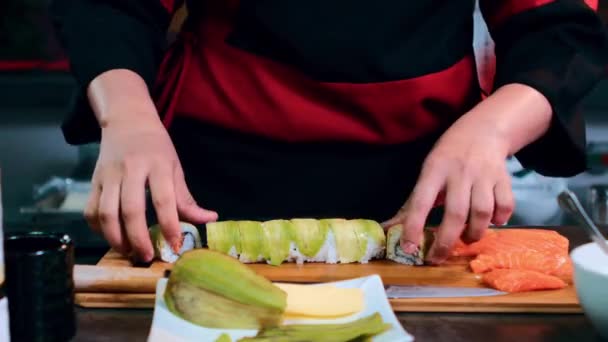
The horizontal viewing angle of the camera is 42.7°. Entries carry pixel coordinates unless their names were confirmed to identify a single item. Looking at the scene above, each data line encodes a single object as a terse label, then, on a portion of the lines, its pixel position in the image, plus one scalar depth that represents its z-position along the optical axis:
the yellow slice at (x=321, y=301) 1.00
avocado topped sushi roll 1.28
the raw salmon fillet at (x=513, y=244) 1.28
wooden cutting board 1.07
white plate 0.92
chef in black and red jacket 1.21
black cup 0.87
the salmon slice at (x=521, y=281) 1.14
